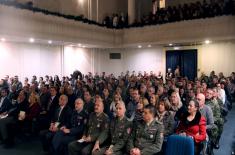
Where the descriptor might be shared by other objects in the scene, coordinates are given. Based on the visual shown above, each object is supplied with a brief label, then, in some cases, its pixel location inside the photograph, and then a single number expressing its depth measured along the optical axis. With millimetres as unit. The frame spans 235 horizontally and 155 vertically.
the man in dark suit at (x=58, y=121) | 5332
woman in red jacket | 4227
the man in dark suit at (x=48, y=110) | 6293
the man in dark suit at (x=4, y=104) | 6914
